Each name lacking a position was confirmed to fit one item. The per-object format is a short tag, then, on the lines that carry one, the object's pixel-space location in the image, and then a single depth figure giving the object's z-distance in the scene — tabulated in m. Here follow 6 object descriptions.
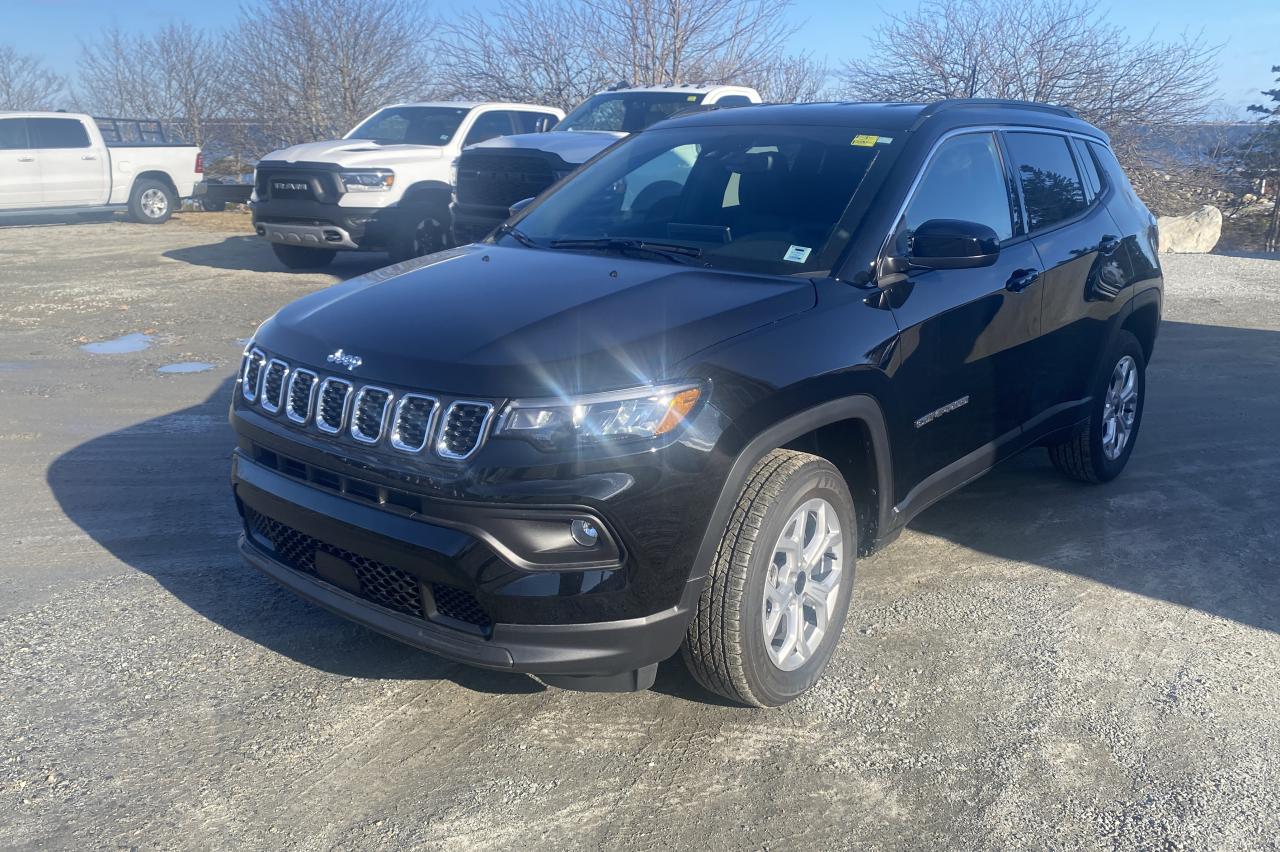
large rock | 17.61
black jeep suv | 2.89
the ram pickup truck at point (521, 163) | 10.38
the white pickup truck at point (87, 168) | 16.94
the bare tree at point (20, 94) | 36.25
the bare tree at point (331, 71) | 26.47
